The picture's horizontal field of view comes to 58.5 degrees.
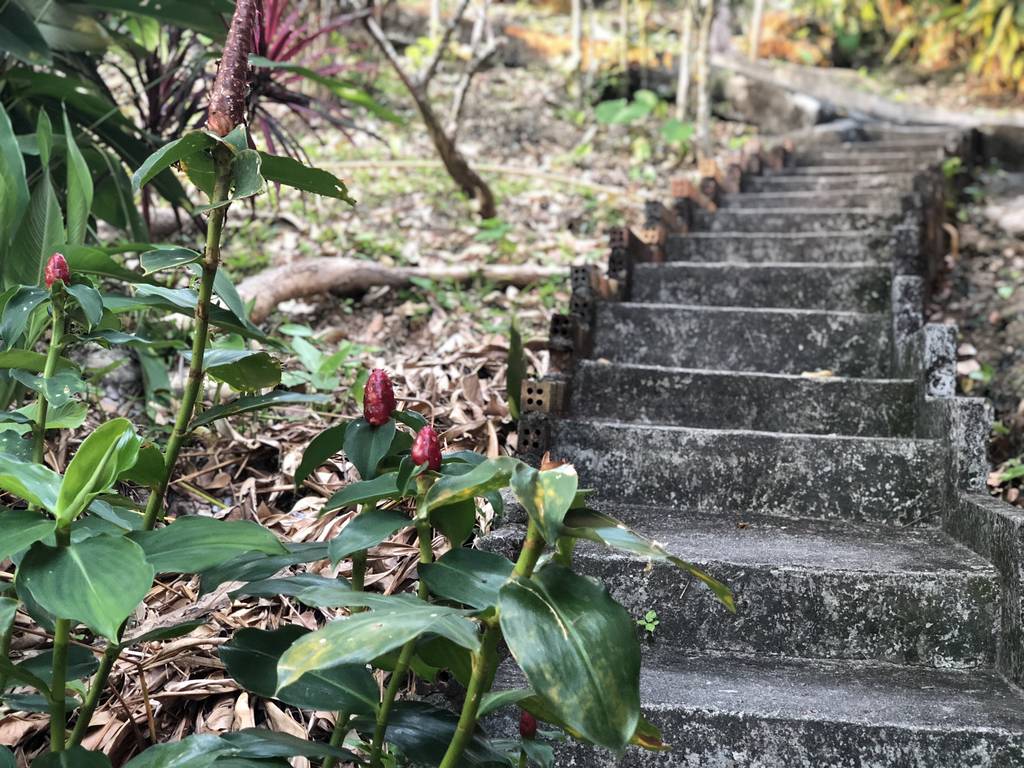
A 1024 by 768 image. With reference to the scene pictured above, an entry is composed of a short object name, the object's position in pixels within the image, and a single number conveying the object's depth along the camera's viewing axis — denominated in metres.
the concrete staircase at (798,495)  1.79
